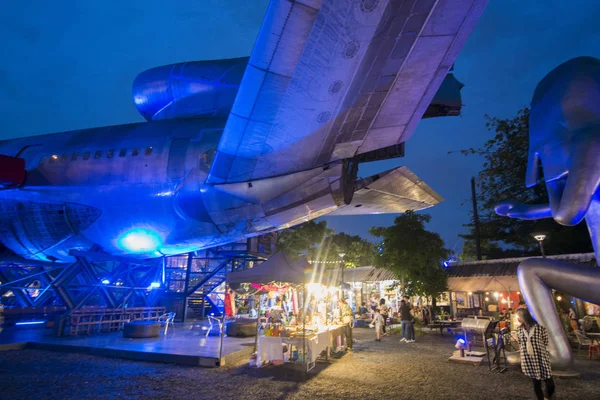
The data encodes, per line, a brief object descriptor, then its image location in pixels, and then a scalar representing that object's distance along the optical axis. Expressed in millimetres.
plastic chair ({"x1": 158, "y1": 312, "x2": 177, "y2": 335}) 15208
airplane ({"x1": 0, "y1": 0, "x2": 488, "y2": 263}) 6391
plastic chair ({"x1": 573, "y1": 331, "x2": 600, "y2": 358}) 11389
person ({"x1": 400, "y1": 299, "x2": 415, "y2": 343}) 15609
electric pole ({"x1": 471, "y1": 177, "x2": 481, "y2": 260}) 27062
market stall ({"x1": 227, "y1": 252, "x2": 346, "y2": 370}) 9734
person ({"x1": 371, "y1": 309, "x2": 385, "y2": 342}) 15719
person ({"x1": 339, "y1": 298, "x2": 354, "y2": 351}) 12648
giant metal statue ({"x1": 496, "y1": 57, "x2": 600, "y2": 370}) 5598
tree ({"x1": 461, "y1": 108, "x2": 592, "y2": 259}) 21766
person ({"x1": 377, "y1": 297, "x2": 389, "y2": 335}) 19141
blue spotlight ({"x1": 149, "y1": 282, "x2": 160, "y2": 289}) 20855
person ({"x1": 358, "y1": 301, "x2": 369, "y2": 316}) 25969
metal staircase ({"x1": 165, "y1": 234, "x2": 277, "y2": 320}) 21844
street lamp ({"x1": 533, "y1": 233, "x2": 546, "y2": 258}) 14200
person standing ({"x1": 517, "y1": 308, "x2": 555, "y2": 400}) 5867
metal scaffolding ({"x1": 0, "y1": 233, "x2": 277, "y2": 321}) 16219
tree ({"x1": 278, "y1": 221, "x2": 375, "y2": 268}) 34125
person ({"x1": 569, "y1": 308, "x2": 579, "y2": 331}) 14797
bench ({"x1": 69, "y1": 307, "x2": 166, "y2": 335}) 14320
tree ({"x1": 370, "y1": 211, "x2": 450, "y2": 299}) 20594
